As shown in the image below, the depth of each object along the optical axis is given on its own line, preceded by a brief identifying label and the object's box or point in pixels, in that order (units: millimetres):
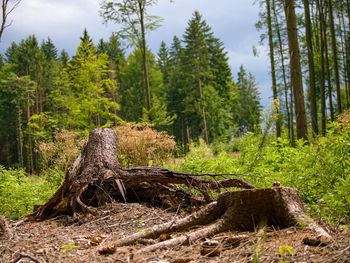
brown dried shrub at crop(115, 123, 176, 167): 13336
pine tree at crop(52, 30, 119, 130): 22281
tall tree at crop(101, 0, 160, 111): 19906
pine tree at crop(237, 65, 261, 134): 54825
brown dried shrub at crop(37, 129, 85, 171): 13391
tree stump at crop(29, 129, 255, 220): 5504
